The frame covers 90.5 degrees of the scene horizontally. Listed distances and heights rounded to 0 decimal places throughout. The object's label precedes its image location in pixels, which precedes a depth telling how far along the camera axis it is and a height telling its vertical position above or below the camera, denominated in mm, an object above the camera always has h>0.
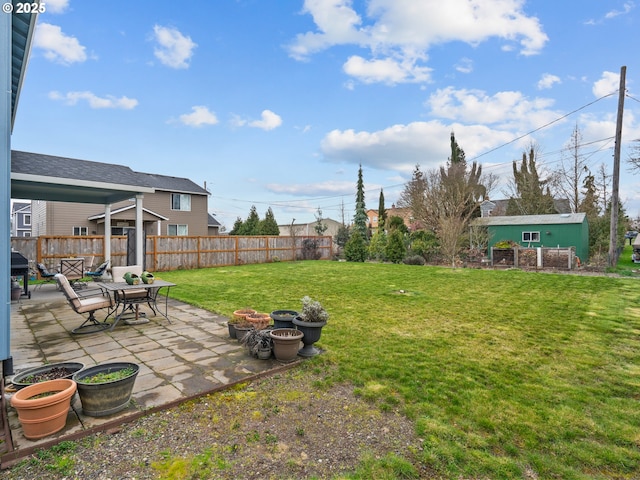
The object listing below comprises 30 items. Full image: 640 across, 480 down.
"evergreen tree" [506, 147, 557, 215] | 23828 +3458
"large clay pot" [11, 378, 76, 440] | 2096 -1116
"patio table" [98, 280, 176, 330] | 4781 -770
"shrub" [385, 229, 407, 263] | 16234 -394
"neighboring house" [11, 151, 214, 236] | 16781 +1763
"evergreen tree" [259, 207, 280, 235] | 26031 +1420
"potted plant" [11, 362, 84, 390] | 2498 -1072
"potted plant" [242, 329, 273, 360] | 3599 -1169
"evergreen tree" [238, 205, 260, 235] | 27612 +1668
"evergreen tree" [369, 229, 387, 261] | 17672 -312
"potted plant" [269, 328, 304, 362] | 3508 -1157
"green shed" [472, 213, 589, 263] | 16047 +536
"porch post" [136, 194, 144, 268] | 7508 +308
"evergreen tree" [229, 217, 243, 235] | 30231 +1574
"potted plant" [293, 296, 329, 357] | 3699 -949
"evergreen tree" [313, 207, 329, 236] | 26303 +1231
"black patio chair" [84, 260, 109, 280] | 8577 -765
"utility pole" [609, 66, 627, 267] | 11945 +2863
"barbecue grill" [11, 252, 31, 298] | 6530 -479
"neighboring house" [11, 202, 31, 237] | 29922 +2384
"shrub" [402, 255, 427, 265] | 15867 -949
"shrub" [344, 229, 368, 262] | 17172 -401
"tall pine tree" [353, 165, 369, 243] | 28328 +2224
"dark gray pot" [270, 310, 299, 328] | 3911 -948
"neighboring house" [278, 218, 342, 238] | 38625 +1781
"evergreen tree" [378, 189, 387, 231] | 33022 +3703
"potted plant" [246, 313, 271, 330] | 4124 -1038
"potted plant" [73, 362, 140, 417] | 2385 -1116
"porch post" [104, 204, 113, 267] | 9614 +292
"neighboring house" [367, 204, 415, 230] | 27367 +3559
